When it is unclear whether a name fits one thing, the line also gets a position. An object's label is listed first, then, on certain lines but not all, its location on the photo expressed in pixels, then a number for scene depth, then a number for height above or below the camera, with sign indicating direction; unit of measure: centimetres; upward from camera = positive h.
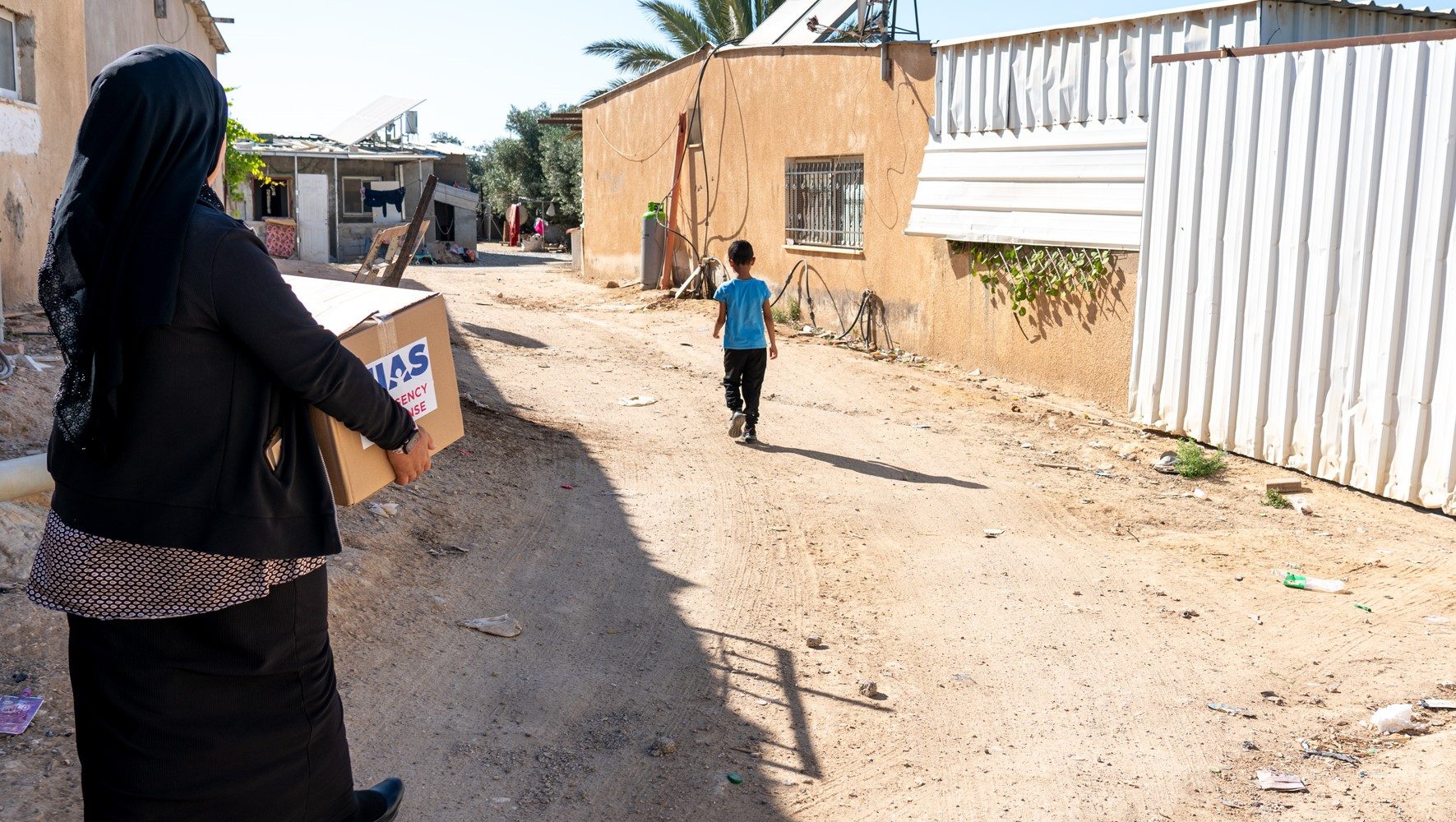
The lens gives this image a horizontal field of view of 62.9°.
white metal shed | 854 +124
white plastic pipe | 258 -53
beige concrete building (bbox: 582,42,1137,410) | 998 +67
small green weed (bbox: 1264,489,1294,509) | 673 -129
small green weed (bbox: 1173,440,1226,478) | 736 -120
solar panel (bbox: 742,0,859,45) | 1476 +299
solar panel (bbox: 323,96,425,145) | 2940 +313
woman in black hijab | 208 -42
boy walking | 801 -55
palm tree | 2470 +489
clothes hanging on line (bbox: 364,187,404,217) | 2909 +108
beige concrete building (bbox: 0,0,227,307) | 745 +78
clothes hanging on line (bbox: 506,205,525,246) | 3588 +70
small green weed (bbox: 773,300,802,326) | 1433 -72
